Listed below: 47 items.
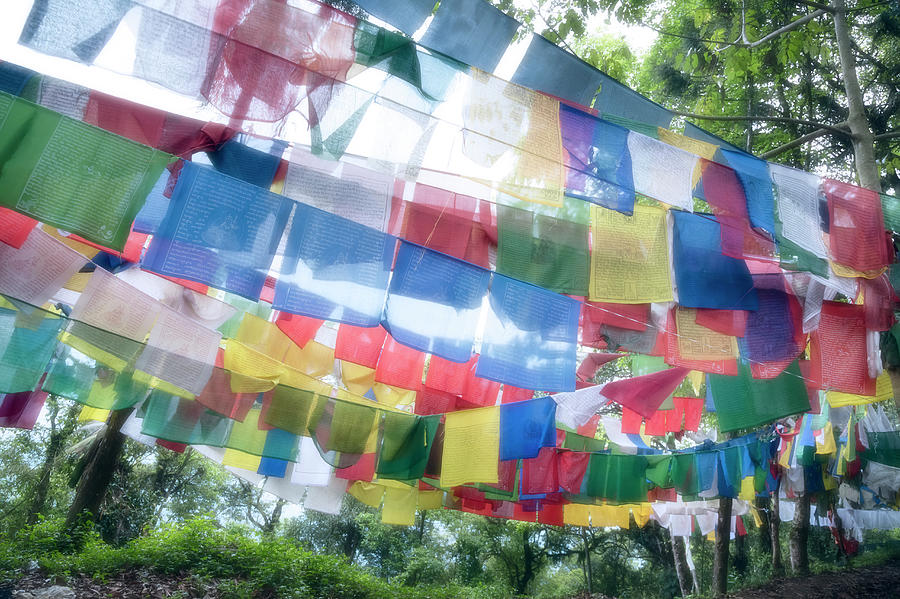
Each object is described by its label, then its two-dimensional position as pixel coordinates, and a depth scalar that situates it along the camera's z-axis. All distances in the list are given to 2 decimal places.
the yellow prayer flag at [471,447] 5.14
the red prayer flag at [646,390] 5.52
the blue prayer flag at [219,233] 3.01
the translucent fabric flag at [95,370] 4.15
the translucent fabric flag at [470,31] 3.38
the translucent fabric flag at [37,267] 3.45
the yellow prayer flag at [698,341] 4.34
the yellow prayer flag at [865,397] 4.69
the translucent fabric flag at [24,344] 3.85
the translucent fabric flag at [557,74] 3.63
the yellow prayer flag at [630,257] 4.07
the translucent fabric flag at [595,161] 3.73
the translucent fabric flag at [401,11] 3.26
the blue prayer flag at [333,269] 3.33
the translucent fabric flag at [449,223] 4.19
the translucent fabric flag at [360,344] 4.74
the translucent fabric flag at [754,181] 4.00
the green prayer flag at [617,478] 7.10
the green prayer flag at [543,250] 4.15
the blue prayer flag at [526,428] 5.30
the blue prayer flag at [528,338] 3.83
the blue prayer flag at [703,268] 4.22
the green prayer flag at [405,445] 5.70
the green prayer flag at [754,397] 4.72
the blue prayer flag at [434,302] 3.64
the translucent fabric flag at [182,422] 4.88
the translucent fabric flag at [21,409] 4.66
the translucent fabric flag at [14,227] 3.23
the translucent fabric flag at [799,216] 4.00
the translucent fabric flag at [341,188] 3.65
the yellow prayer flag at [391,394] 6.29
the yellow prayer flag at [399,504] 7.04
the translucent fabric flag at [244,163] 3.66
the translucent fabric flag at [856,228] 4.11
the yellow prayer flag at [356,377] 5.64
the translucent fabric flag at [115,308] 3.93
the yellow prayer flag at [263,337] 5.29
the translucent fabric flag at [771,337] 4.41
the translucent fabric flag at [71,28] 2.68
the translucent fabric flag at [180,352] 4.30
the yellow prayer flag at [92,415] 5.95
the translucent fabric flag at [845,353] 4.45
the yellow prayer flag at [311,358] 5.47
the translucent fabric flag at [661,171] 3.80
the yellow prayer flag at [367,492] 6.99
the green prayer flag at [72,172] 2.79
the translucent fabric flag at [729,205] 4.03
